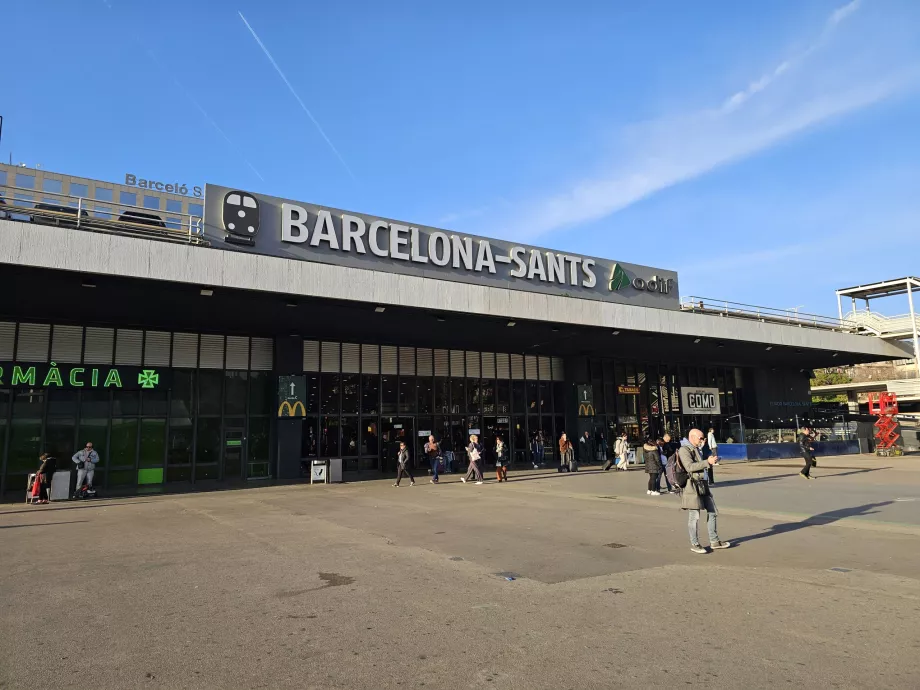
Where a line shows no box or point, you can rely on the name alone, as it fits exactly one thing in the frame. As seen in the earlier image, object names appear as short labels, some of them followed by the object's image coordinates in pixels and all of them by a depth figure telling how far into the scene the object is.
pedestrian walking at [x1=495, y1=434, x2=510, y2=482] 22.25
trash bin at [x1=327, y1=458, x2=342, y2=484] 23.11
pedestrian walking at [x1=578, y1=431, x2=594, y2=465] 31.56
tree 69.50
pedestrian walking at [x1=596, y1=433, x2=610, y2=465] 32.40
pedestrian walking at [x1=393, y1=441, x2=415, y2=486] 21.39
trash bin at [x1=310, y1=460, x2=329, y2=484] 22.84
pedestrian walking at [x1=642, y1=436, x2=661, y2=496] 17.02
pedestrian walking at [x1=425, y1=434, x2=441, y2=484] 22.27
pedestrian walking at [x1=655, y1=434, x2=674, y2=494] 17.62
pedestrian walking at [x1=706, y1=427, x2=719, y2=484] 24.92
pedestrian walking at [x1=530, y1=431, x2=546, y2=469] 29.34
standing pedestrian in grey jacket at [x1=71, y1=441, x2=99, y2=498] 19.36
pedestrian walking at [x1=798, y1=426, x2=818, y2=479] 19.86
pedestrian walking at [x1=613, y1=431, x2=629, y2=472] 27.70
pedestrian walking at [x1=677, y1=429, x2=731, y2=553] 8.98
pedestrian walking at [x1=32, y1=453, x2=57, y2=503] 17.69
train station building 18.39
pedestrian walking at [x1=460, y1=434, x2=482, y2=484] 21.88
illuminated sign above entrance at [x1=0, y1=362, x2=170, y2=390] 20.17
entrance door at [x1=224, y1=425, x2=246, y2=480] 23.62
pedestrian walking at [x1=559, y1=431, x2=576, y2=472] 26.16
